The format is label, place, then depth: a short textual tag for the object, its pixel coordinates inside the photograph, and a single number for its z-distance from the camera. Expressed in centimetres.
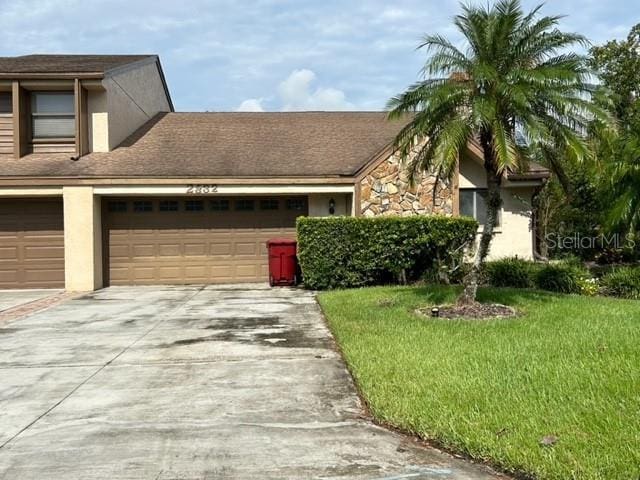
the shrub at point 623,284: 1195
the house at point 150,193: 1527
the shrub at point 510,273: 1327
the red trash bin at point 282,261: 1530
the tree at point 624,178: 1245
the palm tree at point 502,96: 896
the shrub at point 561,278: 1245
